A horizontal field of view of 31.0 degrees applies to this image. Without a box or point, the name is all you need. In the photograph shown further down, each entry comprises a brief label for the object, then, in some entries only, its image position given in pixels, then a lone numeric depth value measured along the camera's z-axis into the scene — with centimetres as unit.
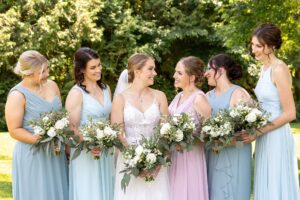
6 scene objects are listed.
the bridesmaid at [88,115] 633
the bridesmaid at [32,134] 615
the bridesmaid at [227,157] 659
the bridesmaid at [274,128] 630
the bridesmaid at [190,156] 641
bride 623
